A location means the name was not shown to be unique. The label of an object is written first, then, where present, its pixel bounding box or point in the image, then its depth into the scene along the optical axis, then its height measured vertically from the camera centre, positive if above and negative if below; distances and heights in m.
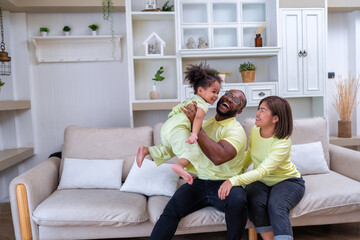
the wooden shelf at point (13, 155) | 2.98 -0.52
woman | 1.92 -0.52
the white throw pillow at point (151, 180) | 2.41 -0.63
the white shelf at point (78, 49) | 3.54 +0.53
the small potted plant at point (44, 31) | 3.45 +0.71
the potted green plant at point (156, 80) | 3.38 +0.15
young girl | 1.79 -0.18
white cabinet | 3.45 +0.39
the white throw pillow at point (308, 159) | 2.62 -0.54
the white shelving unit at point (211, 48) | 3.34 +0.47
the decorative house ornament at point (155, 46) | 3.37 +0.50
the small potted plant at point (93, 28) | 3.49 +0.73
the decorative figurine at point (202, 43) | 3.44 +0.52
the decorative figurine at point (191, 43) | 3.43 +0.52
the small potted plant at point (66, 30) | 3.47 +0.71
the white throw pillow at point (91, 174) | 2.54 -0.58
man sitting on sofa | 1.88 -0.50
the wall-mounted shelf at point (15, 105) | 3.02 -0.04
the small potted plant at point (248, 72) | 3.47 +0.21
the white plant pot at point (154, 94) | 3.41 +0.01
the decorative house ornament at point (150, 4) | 3.37 +0.92
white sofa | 2.12 -0.74
